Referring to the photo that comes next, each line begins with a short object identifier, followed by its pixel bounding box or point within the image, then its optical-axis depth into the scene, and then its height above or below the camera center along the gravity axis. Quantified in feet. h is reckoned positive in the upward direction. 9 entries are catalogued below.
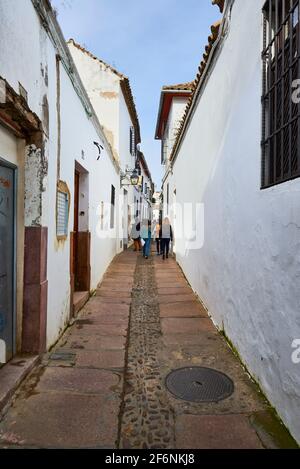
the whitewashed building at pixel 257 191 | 7.73 +1.35
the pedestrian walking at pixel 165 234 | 38.06 -0.09
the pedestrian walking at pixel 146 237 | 39.22 -0.48
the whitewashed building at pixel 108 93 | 38.60 +17.05
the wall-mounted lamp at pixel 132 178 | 41.13 +7.05
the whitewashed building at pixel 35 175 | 9.07 +1.95
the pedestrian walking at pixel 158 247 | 44.32 -2.05
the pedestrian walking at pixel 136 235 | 46.80 -0.30
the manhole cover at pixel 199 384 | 9.07 -4.52
